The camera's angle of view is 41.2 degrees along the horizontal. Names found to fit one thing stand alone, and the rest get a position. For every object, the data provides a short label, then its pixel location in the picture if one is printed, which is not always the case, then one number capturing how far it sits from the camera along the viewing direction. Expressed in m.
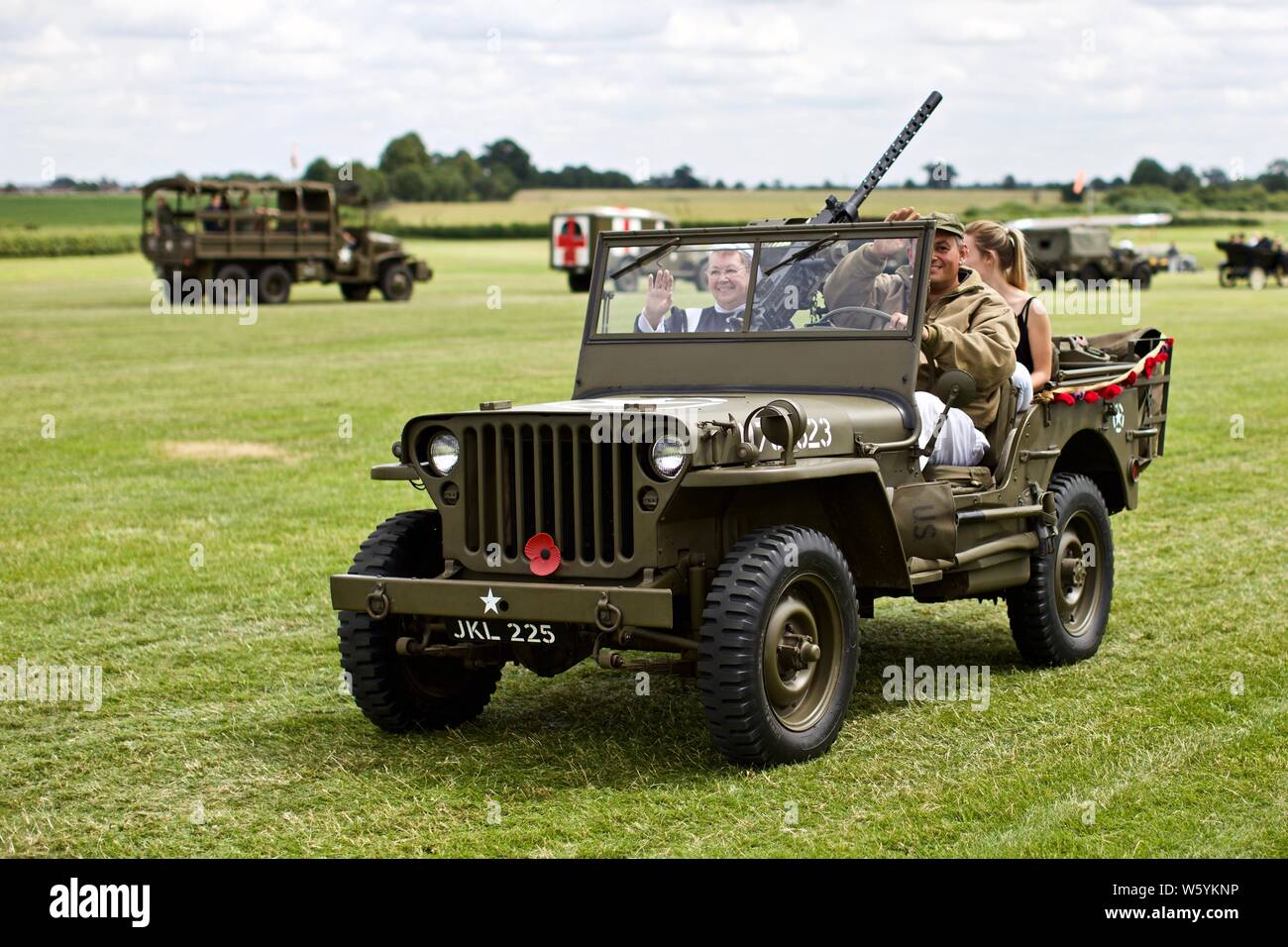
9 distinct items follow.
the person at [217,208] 37.78
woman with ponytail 7.83
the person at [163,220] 37.62
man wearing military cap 6.69
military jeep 5.58
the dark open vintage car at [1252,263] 46.78
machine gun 6.75
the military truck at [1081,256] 49.62
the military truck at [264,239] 37.78
